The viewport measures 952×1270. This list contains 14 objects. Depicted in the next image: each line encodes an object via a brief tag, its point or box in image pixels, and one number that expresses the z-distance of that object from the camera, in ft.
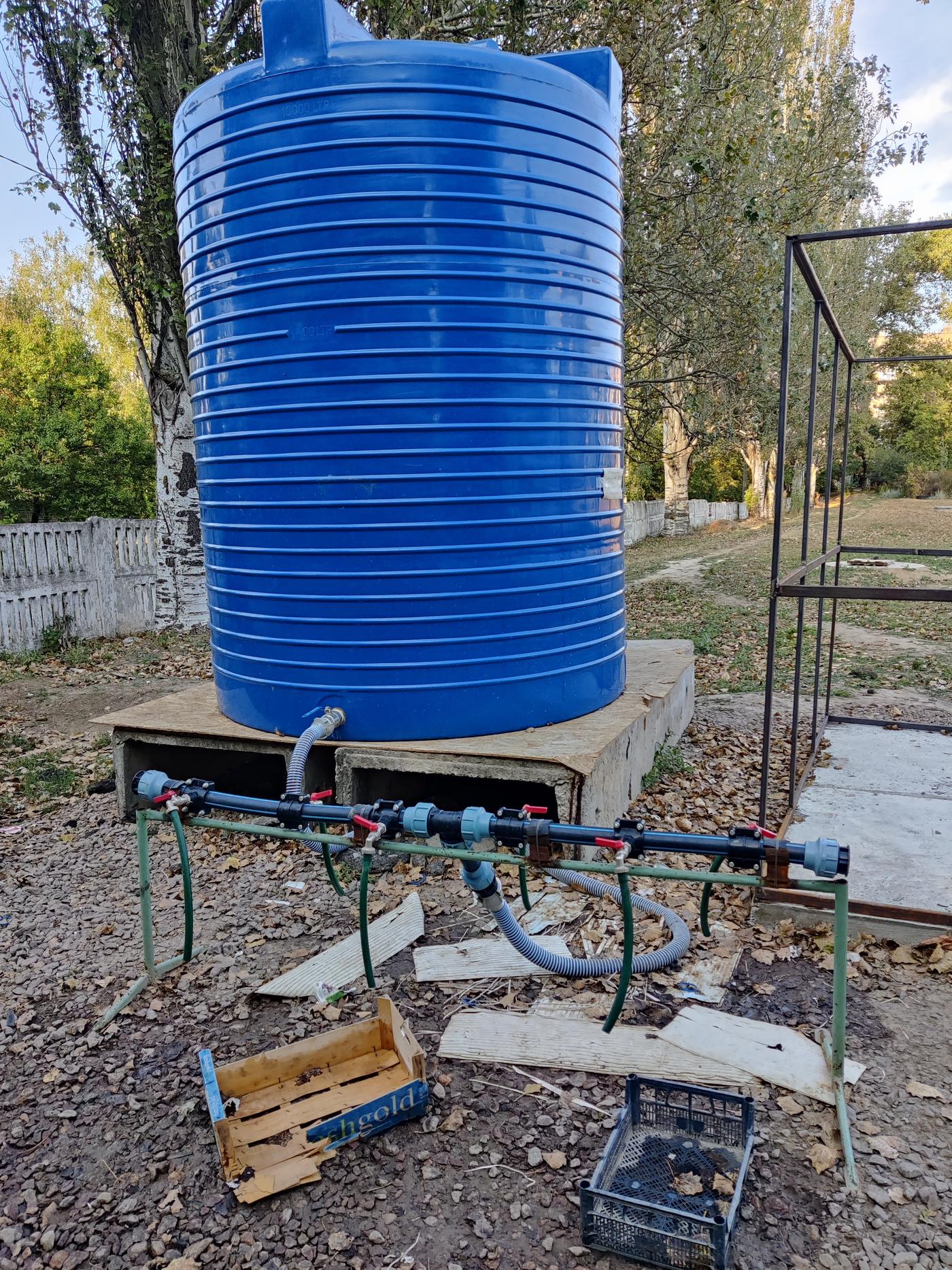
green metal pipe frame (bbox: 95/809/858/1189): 7.08
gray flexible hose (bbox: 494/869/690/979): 8.77
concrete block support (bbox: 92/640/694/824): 11.91
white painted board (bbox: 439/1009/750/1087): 8.25
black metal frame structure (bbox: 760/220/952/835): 10.39
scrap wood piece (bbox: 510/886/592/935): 11.08
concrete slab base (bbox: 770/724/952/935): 10.87
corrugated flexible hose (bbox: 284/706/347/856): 11.95
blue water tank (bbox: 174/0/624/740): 11.83
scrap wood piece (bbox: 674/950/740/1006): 9.45
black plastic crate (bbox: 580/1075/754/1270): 6.05
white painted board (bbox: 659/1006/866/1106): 8.05
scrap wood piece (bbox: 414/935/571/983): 9.97
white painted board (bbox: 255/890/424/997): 9.80
